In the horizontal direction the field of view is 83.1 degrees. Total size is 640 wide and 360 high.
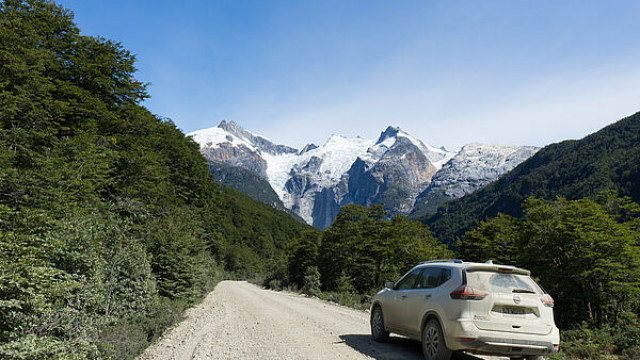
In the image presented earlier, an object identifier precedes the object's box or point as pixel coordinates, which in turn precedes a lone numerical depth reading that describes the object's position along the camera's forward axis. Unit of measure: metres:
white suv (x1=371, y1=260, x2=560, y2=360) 5.92
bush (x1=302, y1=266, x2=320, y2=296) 30.48
